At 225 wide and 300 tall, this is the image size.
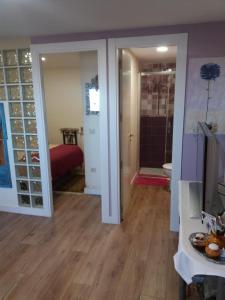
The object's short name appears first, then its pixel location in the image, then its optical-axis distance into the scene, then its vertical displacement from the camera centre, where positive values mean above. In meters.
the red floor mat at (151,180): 4.40 -1.45
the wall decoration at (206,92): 2.33 +0.12
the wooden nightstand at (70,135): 5.36 -0.66
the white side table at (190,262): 1.20 -0.83
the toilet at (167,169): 3.89 -1.07
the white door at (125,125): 2.78 -0.26
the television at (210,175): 1.43 -0.44
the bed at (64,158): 4.06 -0.98
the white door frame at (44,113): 2.61 -0.08
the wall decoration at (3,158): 3.04 -0.69
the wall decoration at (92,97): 3.55 +0.13
